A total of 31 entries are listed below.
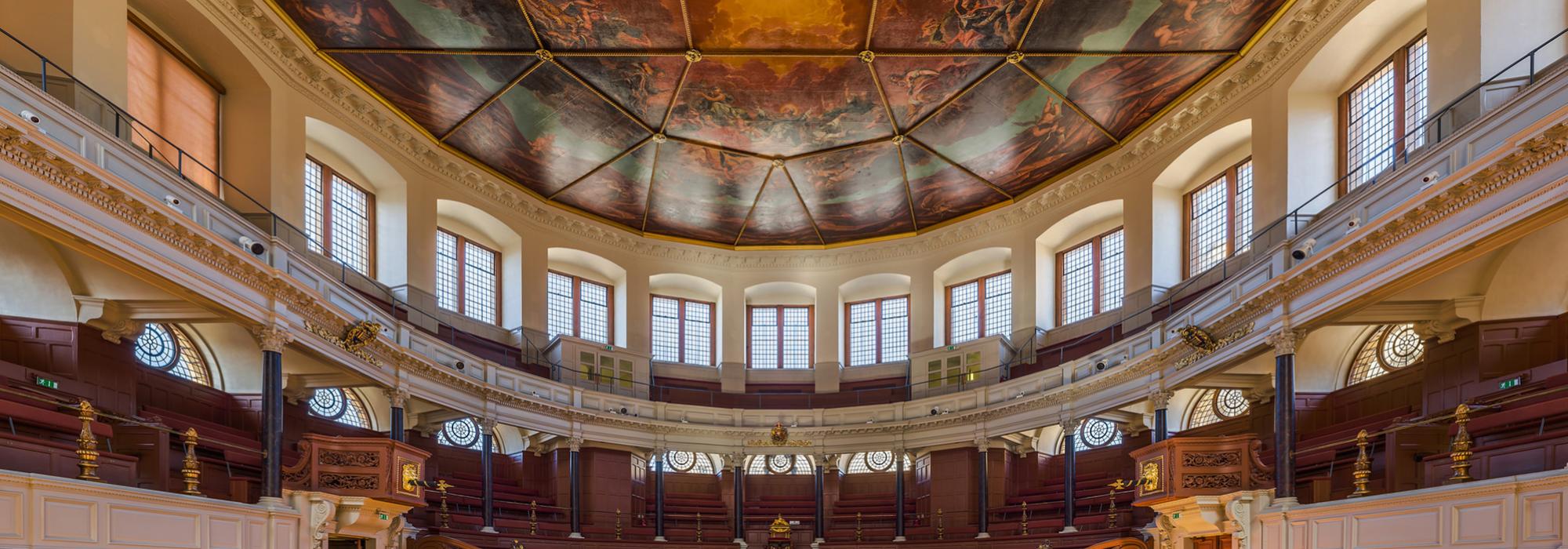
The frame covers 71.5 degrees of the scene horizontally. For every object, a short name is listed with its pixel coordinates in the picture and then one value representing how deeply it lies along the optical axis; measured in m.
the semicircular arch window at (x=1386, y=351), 21.42
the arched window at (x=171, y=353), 20.98
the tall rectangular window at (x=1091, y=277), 31.16
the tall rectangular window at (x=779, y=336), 39.09
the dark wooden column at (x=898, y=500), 33.50
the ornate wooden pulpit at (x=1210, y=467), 20.17
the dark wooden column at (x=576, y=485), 30.94
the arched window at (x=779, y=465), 37.66
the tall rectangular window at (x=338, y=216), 26.08
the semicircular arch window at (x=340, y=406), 26.50
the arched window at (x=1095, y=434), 31.42
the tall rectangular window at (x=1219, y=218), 26.09
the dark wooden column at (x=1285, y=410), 19.52
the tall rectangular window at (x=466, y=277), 31.27
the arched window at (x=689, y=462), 37.00
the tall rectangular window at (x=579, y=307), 35.44
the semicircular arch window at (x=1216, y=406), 27.03
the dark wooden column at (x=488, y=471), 28.42
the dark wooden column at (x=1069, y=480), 28.36
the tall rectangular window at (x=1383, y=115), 20.66
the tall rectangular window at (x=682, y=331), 38.25
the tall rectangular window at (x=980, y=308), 34.94
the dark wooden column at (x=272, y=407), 19.09
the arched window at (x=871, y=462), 36.78
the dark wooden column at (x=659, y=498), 33.00
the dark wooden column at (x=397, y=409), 25.17
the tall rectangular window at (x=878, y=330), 37.84
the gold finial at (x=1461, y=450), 14.64
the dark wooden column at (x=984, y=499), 31.28
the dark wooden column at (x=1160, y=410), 25.62
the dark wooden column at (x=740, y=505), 34.34
